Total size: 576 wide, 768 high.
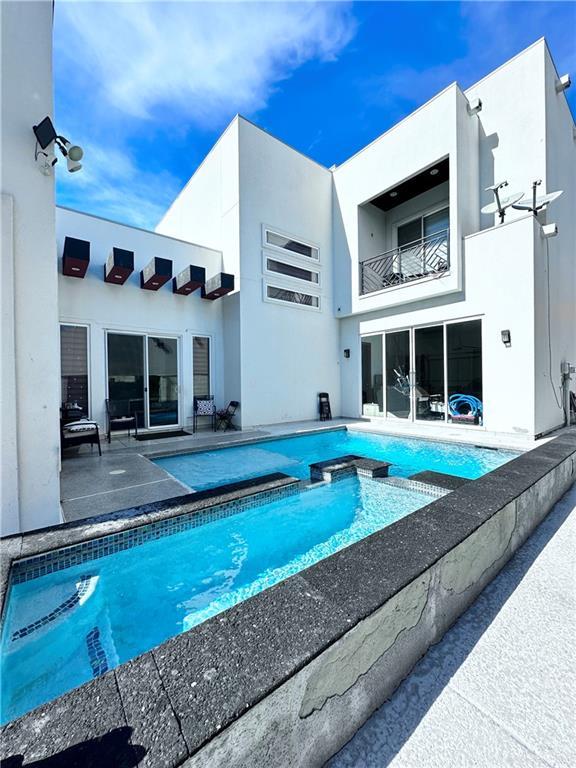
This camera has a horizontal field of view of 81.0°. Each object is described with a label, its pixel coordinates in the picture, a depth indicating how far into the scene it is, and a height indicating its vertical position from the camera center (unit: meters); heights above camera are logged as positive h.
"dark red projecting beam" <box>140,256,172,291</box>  7.29 +2.52
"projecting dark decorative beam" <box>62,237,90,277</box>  6.28 +2.53
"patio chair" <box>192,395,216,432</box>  8.62 -0.55
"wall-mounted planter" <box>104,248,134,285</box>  6.74 +2.51
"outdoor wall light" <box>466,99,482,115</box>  8.13 +6.68
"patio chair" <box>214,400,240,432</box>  8.73 -0.79
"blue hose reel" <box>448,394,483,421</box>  7.84 -0.57
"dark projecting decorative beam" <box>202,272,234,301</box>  8.18 +2.49
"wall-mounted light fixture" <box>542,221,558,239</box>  7.29 +3.27
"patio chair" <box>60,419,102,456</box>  5.84 -0.80
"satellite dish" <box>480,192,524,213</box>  6.92 +3.79
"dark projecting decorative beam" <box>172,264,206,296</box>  7.84 +2.55
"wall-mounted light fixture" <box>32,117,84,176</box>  3.27 +2.44
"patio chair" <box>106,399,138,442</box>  7.48 -0.65
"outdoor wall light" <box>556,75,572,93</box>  8.27 +7.34
